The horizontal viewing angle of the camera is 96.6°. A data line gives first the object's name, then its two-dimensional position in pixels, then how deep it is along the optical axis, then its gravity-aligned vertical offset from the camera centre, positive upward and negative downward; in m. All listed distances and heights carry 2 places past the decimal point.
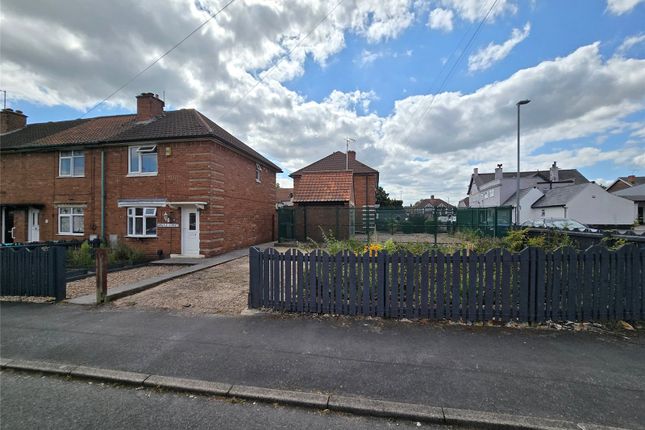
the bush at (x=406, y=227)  17.76 -0.74
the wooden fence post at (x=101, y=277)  6.32 -1.38
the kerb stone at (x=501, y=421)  2.59 -1.89
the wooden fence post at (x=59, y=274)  6.57 -1.37
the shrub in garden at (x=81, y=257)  10.82 -1.67
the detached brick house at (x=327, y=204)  17.61 +0.71
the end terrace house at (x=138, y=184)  13.21 +1.51
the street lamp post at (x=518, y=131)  18.16 +5.55
